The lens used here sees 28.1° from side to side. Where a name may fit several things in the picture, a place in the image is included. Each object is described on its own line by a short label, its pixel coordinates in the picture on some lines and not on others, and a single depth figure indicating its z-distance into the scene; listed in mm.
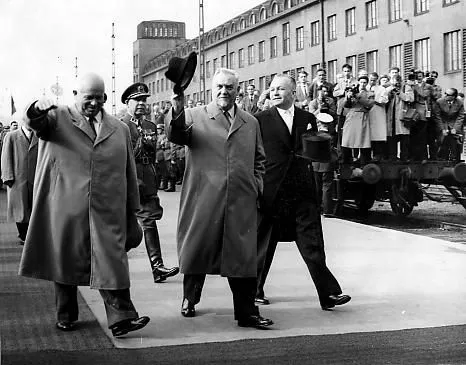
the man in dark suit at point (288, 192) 7531
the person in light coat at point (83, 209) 6410
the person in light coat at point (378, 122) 16562
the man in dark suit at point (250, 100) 18888
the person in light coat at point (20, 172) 12445
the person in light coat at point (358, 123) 16406
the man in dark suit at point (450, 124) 17219
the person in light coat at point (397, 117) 16641
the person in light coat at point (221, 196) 6844
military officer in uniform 9102
